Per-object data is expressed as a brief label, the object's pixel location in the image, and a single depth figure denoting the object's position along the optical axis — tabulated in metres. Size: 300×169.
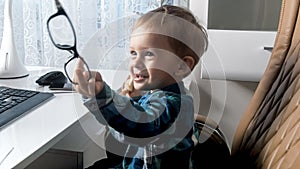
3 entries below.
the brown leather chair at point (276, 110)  0.76
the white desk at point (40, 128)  0.82
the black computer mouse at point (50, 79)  1.36
